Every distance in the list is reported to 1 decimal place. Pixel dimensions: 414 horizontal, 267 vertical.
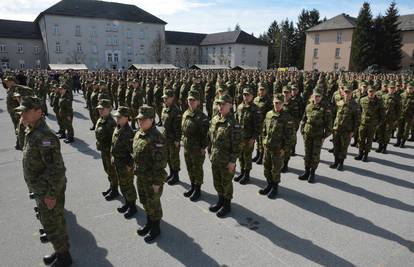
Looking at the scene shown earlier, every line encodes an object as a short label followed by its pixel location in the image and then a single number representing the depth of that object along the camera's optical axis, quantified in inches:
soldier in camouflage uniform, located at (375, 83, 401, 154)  349.4
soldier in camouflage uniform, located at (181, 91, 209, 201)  227.3
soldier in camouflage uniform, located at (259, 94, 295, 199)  229.0
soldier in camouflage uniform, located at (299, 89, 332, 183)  260.7
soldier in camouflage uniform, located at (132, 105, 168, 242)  169.2
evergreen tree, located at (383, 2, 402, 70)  1761.2
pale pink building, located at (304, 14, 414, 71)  2015.3
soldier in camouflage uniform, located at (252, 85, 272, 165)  309.4
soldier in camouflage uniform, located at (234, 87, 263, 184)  258.8
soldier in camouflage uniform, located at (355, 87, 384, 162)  322.3
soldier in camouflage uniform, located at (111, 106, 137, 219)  192.5
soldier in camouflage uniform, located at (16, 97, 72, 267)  142.9
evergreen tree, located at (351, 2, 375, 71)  1739.7
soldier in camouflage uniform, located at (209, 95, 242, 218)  197.0
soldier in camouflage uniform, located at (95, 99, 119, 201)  216.7
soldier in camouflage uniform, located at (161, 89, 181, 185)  255.8
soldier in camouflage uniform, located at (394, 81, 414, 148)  369.8
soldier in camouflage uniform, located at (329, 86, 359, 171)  284.7
